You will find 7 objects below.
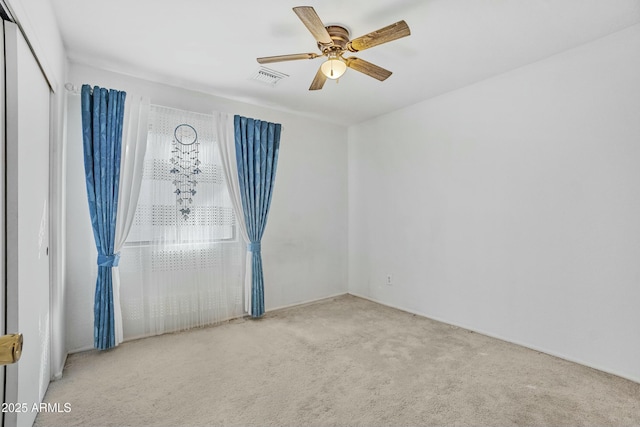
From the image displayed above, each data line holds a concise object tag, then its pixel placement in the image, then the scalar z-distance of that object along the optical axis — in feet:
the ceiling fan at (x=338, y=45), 6.22
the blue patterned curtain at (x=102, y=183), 8.55
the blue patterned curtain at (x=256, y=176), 11.43
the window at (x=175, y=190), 9.71
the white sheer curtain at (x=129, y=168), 8.96
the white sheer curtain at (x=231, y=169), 11.02
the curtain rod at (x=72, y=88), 8.29
